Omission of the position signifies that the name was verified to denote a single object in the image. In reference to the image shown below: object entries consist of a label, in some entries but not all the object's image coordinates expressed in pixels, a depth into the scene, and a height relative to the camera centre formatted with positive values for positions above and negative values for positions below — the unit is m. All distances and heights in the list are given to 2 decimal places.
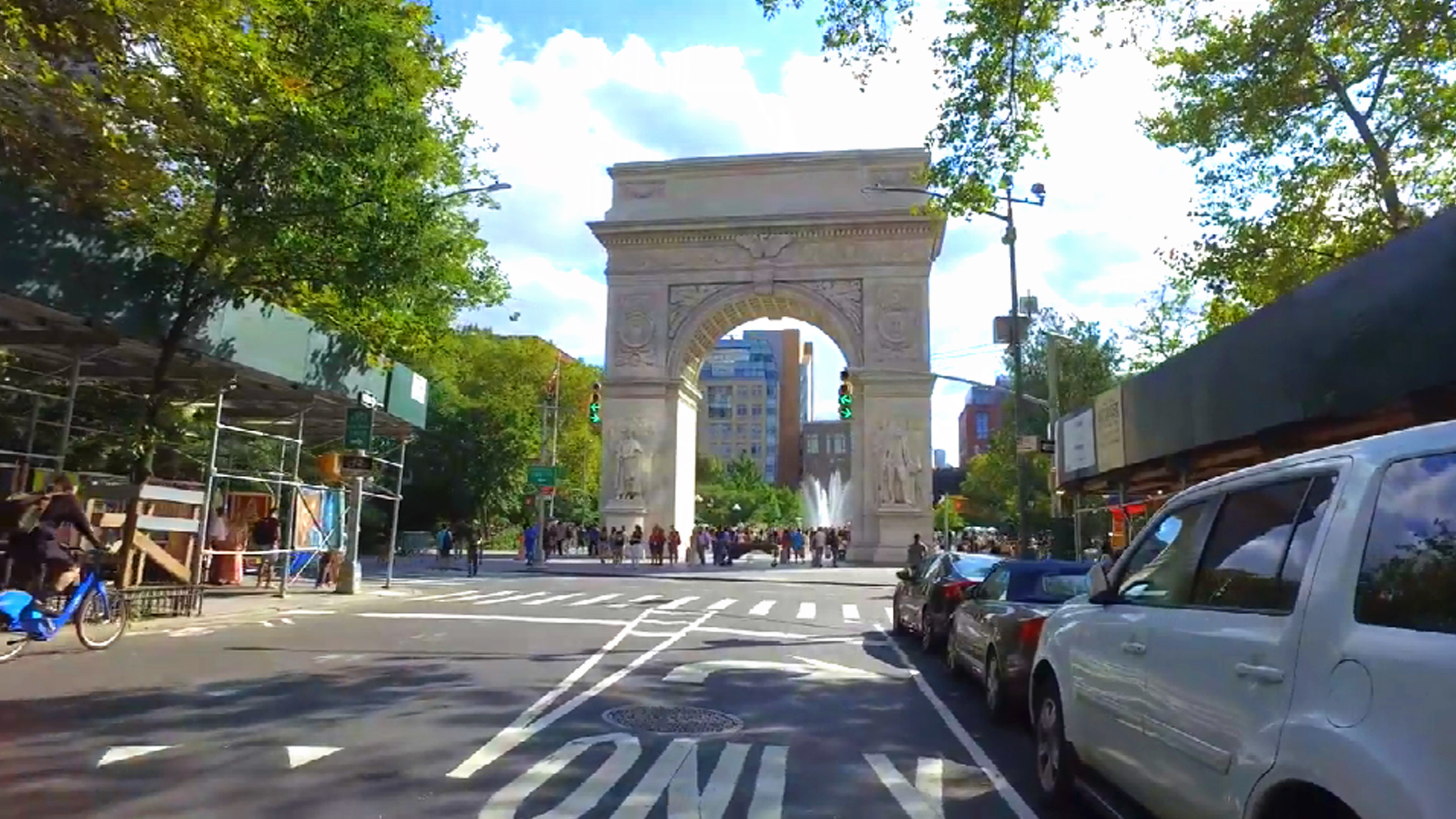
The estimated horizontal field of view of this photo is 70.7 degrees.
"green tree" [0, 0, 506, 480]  11.03 +4.92
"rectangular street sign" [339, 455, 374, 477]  20.31 +1.57
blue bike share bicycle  9.95 -0.80
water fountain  74.19 +3.77
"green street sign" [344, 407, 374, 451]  19.17 +2.20
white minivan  2.66 -0.26
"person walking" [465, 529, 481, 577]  31.38 -0.21
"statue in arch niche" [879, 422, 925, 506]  43.25 +3.61
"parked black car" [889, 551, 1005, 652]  12.81 -0.35
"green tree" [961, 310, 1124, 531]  53.69 +9.40
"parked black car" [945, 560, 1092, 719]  8.39 -0.54
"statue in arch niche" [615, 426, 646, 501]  45.47 +3.74
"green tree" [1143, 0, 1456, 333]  15.12 +7.52
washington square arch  44.28 +11.86
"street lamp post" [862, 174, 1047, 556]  25.89 +5.42
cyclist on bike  10.56 -0.05
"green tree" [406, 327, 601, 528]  54.22 +5.37
